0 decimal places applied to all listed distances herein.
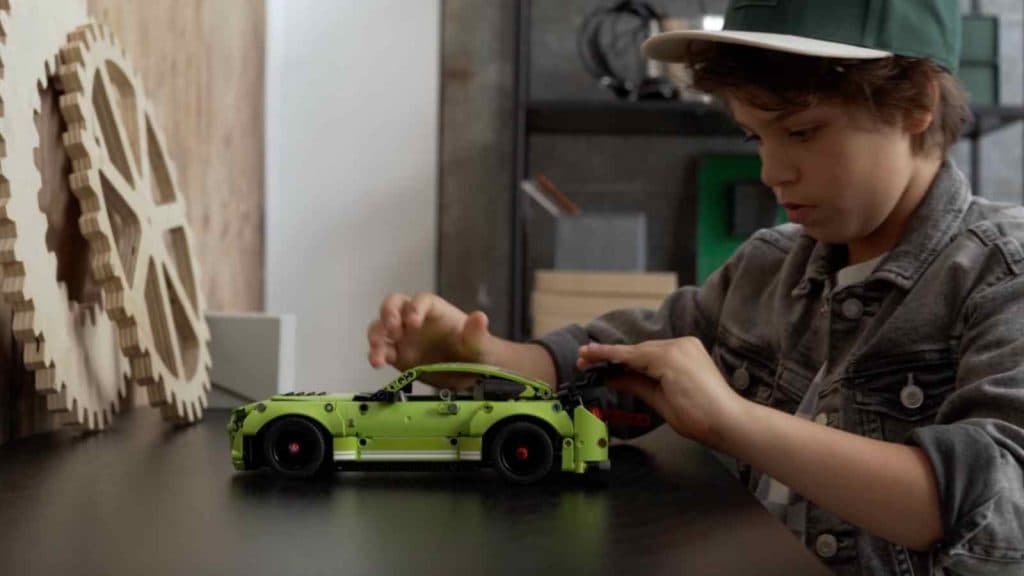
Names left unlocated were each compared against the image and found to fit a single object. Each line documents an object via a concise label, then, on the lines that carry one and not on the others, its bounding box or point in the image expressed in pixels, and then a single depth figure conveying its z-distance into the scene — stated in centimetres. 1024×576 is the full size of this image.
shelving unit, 249
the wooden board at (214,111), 151
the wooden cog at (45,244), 90
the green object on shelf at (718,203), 279
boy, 78
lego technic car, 80
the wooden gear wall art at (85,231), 91
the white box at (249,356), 133
